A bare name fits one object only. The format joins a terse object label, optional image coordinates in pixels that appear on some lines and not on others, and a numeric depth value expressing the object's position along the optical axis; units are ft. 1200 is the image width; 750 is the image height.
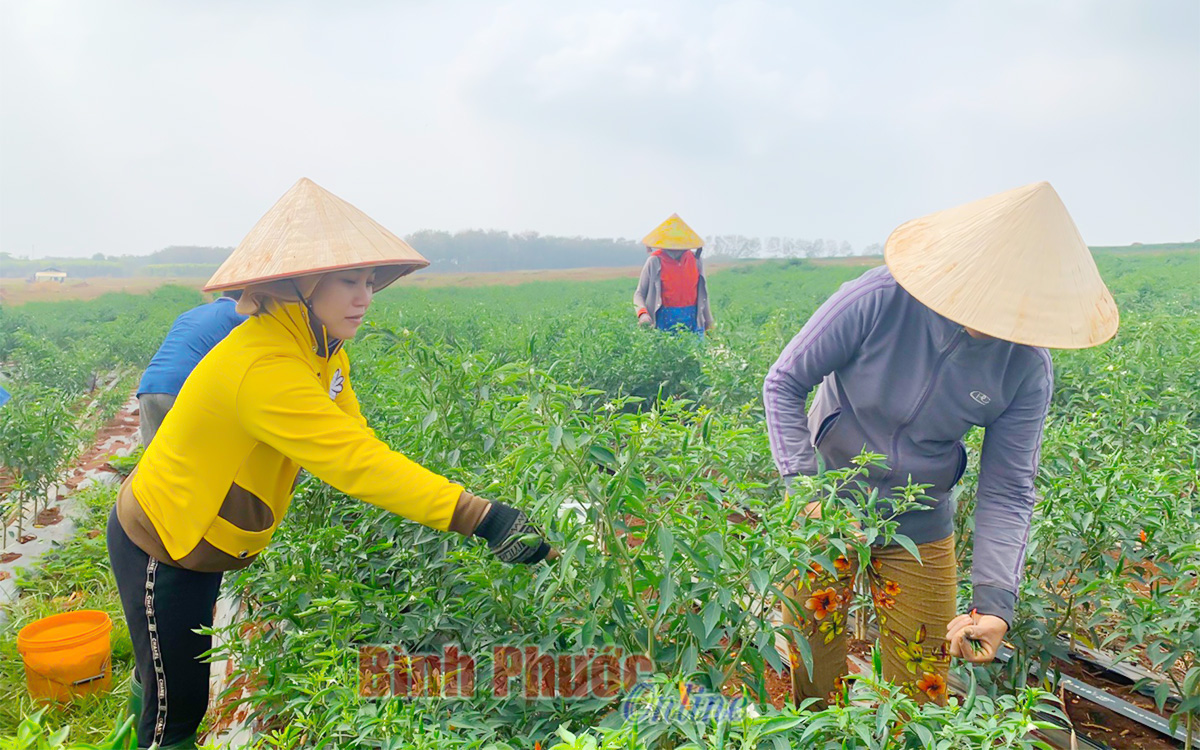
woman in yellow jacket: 5.42
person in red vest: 21.15
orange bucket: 8.71
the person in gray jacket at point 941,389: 5.52
